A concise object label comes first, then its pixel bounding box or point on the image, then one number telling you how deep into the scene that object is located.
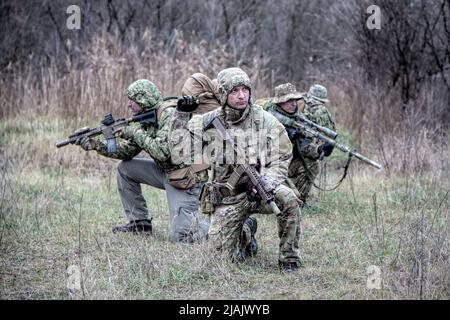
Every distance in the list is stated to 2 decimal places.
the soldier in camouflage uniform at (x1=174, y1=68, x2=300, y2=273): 10.55
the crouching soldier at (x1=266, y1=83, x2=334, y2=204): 14.59
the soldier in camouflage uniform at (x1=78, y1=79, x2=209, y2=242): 12.62
